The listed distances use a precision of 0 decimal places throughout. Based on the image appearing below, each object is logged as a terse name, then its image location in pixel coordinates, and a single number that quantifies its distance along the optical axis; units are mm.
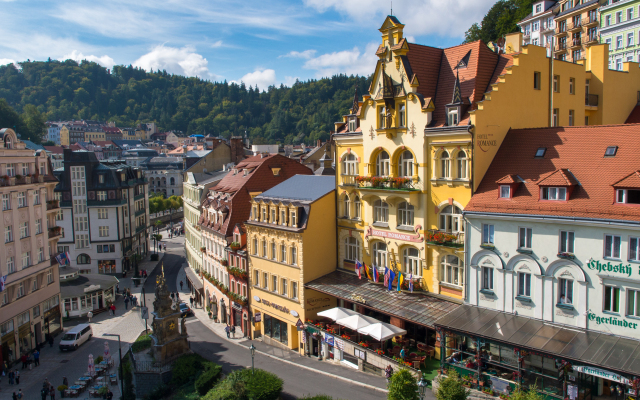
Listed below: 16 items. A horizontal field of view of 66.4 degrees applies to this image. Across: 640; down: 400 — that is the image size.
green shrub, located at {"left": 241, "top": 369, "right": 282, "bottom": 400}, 30125
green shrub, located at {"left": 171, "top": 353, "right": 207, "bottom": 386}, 37219
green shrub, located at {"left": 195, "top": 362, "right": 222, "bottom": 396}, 34156
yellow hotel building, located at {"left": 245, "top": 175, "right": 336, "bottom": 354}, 42594
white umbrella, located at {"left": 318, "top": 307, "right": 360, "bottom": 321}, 37562
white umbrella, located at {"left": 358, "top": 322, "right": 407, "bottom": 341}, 33219
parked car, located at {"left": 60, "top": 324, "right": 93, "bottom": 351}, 49312
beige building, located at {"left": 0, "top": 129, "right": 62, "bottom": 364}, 46938
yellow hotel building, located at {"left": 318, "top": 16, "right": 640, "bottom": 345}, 32875
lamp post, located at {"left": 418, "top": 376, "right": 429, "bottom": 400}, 25938
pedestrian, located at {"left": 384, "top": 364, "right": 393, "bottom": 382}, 32594
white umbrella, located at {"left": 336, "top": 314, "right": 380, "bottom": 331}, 35341
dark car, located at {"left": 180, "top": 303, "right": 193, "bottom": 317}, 59000
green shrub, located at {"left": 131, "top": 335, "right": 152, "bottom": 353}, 41500
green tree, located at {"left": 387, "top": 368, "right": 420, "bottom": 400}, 25391
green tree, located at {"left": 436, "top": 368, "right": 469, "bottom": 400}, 24719
